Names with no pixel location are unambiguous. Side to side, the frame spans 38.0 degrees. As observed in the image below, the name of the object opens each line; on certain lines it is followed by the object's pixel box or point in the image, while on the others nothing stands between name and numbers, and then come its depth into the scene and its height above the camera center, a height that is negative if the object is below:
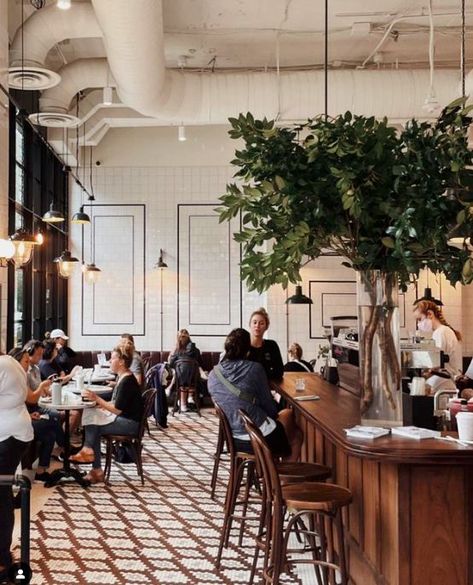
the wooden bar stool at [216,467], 5.99 -1.42
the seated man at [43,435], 6.60 -1.31
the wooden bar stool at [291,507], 3.15 -0.93
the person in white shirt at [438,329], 6.71 -0.20
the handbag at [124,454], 7.44 -1.59
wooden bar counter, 2.72 -0.84
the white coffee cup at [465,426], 2.86 -0.49
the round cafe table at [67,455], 6.37 -1.43
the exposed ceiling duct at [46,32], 6.84 +2.80
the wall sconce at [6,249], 5.82 +0.50
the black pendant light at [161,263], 11.94 +0.79
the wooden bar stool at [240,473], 3.80 -1.04
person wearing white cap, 9.42 -0.61
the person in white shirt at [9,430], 4.19 -0.77
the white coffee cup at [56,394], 6.44 -0.81
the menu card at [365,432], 2.91 -0.53
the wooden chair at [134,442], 6.57 -1.30
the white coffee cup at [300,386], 4.98 -0.57
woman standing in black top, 5.82 -0.35
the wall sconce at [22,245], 6.08 +0.56
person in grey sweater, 4.43 -0.57
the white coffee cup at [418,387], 3.49 -0.40
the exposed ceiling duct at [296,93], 7.79 +2.46
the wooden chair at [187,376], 10.62 -1.06
